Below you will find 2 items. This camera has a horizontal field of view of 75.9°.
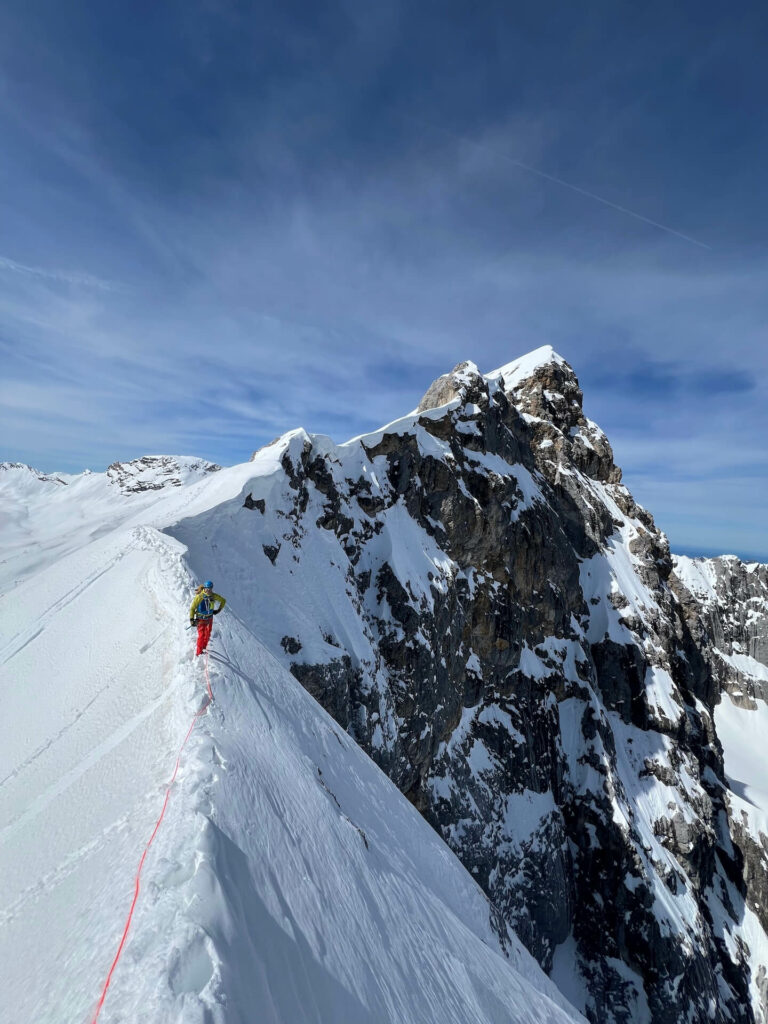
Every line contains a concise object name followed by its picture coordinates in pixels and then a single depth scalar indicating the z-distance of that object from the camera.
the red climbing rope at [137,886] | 4.18
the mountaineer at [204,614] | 10.88
